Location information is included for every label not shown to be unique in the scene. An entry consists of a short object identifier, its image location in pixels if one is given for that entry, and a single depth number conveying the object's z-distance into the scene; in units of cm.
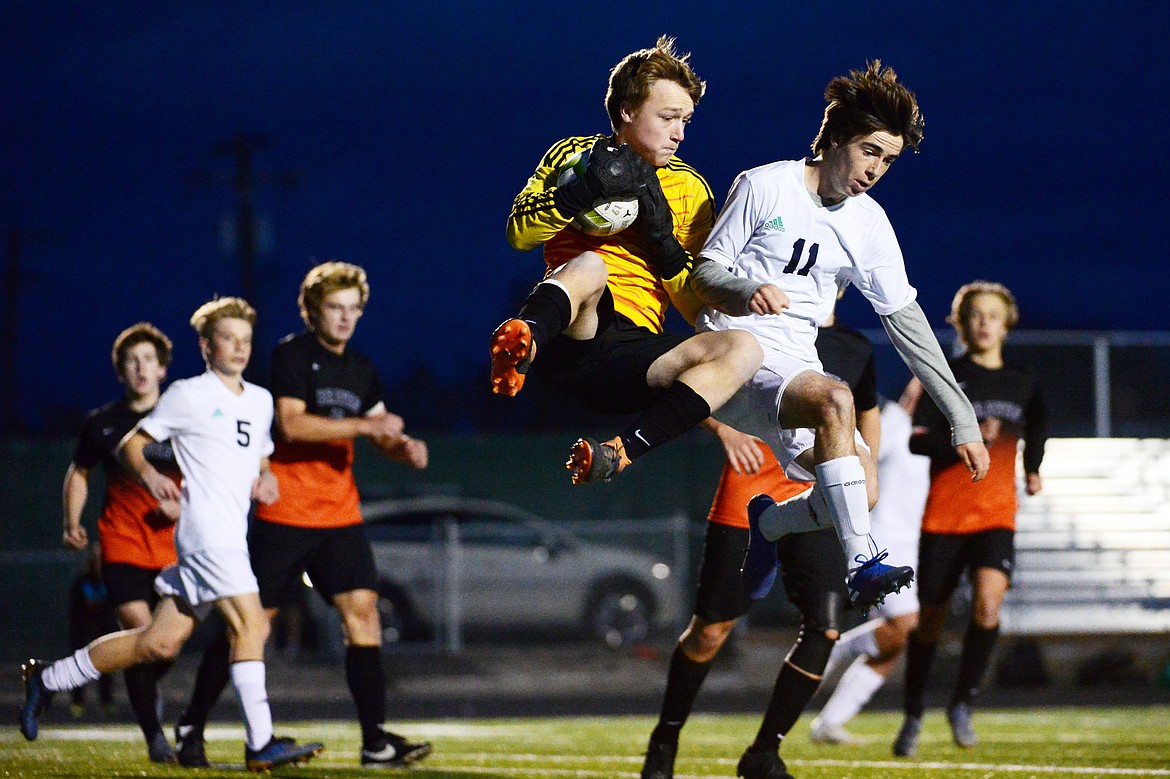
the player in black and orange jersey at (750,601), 1264
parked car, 3487
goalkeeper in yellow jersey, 1099
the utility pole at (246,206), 6481
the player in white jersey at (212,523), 1370
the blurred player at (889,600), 1864
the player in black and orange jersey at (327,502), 1508
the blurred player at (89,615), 2530
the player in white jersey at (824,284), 1112
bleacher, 3275
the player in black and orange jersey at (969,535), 1759
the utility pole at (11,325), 7469
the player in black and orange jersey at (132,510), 1609
